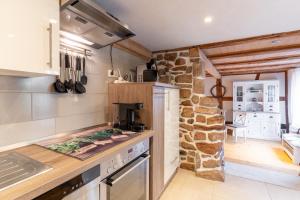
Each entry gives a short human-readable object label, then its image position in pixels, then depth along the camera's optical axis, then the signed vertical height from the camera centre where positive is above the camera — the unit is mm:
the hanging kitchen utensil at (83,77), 1745 +222
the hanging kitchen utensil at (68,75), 1578 +223
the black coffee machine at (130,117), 1776 -218
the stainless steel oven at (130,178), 1155 -640
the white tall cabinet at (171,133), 2229 -506
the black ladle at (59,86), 1480 +109
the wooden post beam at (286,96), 5333 +72
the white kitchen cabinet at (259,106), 5127 -266
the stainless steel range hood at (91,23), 1124 +606
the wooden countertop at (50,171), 701 -385
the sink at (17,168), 776 -377
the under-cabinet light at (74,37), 1514 +583
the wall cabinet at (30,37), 873 +357
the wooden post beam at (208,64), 2828 +757
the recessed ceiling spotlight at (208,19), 1757 +858
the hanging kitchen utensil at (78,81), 1668 +173
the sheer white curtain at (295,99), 4641 -22
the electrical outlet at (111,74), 2122 +318
